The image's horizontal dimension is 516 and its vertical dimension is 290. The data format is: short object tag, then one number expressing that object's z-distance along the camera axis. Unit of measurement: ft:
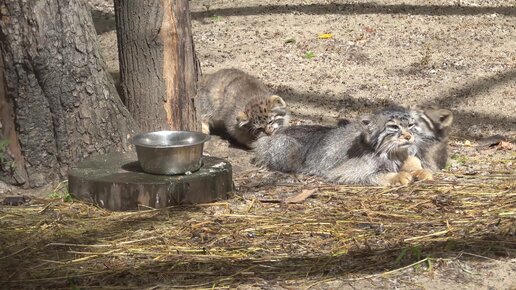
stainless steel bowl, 46.11
